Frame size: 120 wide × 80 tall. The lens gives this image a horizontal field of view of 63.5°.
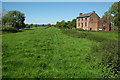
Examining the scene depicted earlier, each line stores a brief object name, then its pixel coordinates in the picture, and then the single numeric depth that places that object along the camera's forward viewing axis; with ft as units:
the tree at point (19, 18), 243.91
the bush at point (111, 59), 15.99
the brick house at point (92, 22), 186.39
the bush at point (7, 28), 120.26
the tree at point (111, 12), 110.93
